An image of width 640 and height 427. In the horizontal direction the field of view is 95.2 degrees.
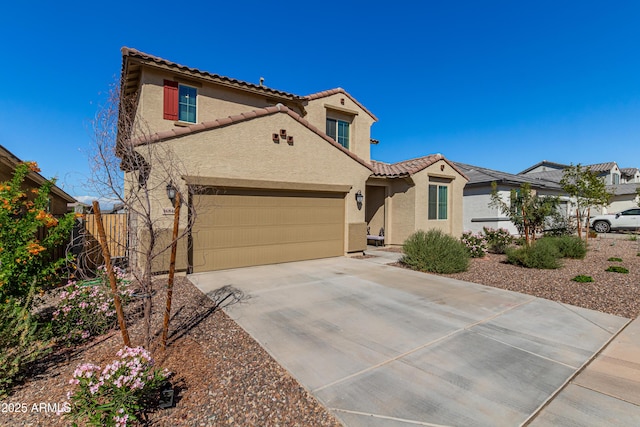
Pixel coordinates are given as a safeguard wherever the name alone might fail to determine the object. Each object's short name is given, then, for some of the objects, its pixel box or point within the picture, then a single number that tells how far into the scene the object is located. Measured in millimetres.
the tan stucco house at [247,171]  7965
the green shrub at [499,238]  12164
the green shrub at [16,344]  2992
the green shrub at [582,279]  7336
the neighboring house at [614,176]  27484
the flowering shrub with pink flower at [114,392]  2299
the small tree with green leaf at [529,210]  10516
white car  20481
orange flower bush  4230
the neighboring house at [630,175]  37438
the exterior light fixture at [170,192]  7367
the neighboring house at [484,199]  17578
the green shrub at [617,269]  8362
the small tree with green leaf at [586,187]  12773
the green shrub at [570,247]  10877
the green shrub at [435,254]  8625
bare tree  3473
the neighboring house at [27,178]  6358
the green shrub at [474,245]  10859
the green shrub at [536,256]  9008
